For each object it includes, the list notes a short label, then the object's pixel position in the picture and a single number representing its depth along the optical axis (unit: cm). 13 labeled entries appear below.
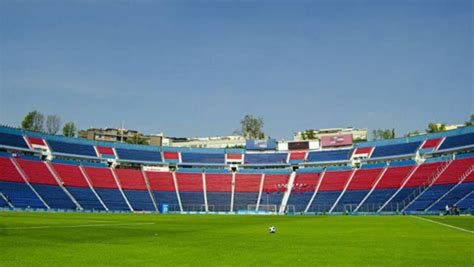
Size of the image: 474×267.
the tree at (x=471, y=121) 11703
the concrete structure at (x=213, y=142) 14138
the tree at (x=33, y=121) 11338
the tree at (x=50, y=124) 11506
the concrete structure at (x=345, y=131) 14361
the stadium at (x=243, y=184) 1739
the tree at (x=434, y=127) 11956
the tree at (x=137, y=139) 13766
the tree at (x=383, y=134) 12925
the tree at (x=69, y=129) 12238
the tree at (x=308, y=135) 13444
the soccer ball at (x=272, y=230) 1883
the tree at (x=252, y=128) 13792
